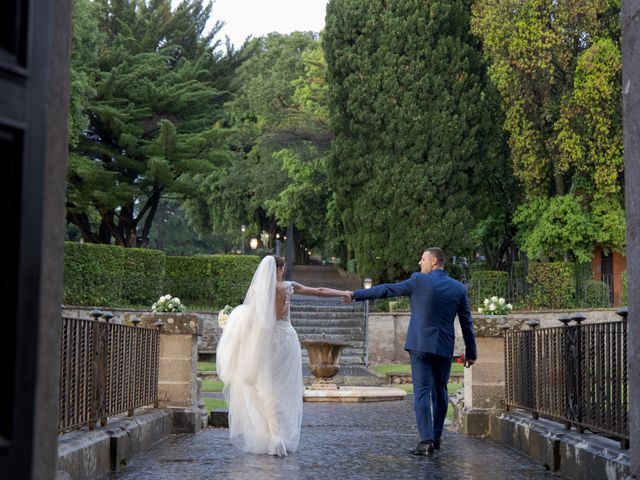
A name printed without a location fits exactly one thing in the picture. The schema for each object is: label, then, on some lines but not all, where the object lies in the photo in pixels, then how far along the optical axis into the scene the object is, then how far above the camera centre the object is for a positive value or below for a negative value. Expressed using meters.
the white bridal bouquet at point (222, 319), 14.31 -0.12
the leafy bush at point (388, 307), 32.22 +0.27
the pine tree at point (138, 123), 34.31 +6.88
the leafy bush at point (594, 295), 32.06 +0.67
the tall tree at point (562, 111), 31.19 +6.70
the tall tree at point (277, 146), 43.22 +7.45
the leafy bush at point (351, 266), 49.86 +2.41
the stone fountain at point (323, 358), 20.44 -0.96
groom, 10.05 -0.17
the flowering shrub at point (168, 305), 12.74 +0.07
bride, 10.23 -0.58
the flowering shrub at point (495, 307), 12.81 +0.09
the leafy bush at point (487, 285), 32.84 +0.98
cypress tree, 33.94 +6.50
